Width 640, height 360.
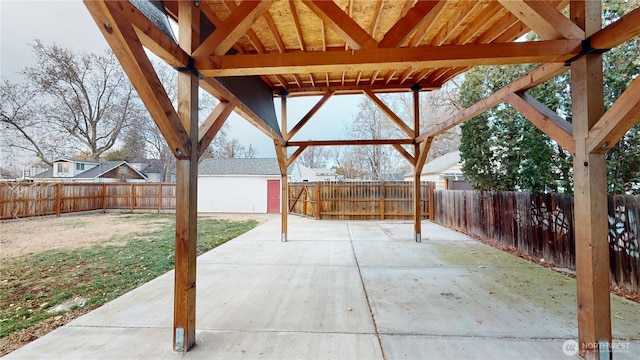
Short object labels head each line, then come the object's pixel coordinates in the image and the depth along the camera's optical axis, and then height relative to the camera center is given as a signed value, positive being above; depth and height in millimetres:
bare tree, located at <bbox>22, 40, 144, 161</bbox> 14922 +6010
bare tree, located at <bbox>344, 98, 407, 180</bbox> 17000 +2921
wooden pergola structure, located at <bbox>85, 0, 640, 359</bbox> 1718 +984
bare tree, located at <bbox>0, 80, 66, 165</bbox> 13758 +3759
